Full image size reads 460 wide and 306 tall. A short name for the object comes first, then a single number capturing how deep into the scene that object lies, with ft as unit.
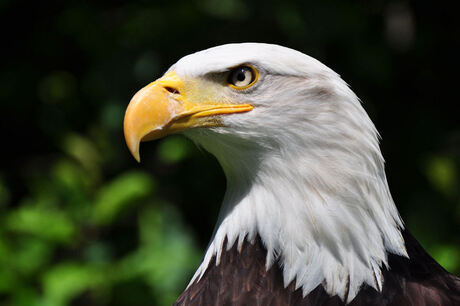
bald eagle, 12.96
